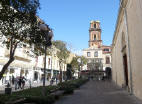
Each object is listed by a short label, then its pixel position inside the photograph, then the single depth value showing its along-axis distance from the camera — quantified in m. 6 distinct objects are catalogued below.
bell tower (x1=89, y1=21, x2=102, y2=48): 75.05
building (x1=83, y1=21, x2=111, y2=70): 58.41
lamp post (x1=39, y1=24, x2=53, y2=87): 8.09
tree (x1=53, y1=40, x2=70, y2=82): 27.73
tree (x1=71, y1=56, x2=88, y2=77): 42.69
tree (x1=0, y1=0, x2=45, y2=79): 6.78
